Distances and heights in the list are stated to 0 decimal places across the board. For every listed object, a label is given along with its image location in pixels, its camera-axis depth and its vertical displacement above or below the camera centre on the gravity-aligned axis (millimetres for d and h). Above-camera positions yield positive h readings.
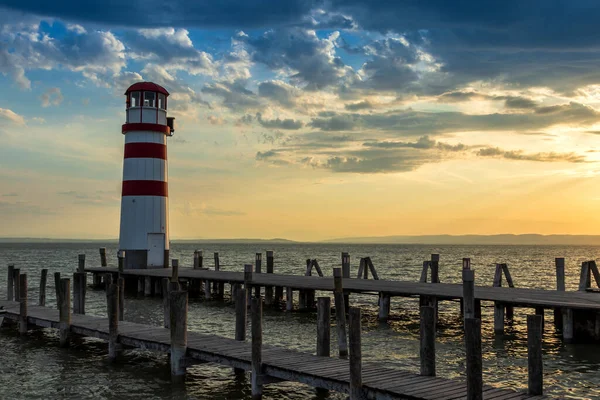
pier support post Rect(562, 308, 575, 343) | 18016 -2526
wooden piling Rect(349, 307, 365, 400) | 10227 -2196
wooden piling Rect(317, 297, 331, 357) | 13148 -1921
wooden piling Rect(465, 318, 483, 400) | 9203 -1839
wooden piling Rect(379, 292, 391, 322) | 22688 -2540
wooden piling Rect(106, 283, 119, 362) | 15484 -2145
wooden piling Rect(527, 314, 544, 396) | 9977 -1939
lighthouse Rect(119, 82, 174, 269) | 31280 +3348
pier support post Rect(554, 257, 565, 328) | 20766 -1529
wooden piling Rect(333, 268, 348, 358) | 15084 -2228
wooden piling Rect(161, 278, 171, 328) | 16688 -1925
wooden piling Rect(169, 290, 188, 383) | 13406 -2079
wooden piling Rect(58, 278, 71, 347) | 17344 -2089
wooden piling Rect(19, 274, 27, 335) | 19391 -2519
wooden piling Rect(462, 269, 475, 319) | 16953 -1499
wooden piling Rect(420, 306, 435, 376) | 11133 -1906
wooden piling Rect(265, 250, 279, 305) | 27739 -2639
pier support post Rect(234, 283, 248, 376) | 15070 -2018
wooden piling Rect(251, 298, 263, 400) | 11922 -2381
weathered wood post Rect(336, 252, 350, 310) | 28516 -1303
